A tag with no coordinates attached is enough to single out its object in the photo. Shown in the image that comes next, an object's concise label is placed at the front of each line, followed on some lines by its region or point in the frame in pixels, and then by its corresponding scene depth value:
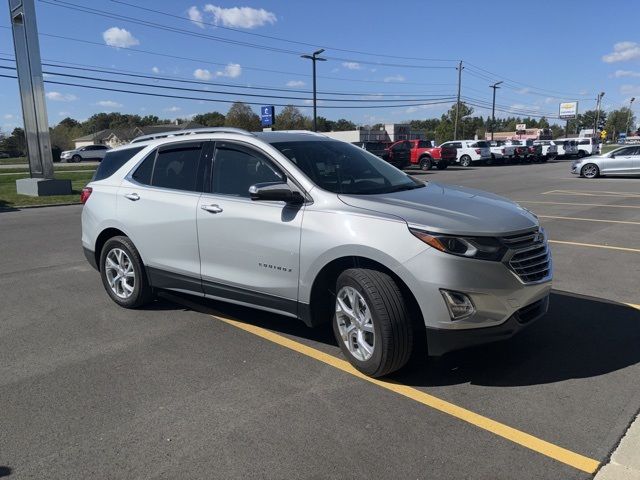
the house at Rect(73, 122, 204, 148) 97.38
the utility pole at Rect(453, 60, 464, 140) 58.19
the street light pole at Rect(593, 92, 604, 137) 94.12
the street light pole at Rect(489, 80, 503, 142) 68.56
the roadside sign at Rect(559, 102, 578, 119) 105.50
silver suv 3.48
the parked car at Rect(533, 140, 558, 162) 42.75
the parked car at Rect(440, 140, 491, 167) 37.09
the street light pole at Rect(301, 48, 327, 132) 37.25
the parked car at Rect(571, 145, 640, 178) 24.52
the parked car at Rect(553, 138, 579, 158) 45.94
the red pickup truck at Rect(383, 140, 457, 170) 34.31
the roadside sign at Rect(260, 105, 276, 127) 36.47
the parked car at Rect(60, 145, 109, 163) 54.54
